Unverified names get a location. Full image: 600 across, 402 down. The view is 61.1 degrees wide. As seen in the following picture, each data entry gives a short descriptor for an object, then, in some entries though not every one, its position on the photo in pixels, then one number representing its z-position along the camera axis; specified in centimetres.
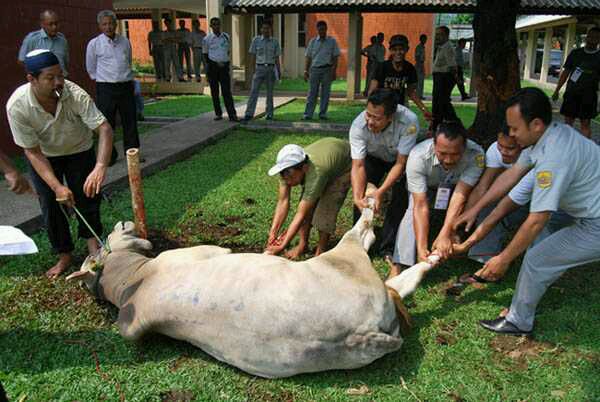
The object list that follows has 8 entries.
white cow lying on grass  261
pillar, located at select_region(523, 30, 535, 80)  2381
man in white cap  390
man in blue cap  346
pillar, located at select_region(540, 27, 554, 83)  2105
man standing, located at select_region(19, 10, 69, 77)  664
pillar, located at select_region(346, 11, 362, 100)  1506
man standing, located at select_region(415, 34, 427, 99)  1595
